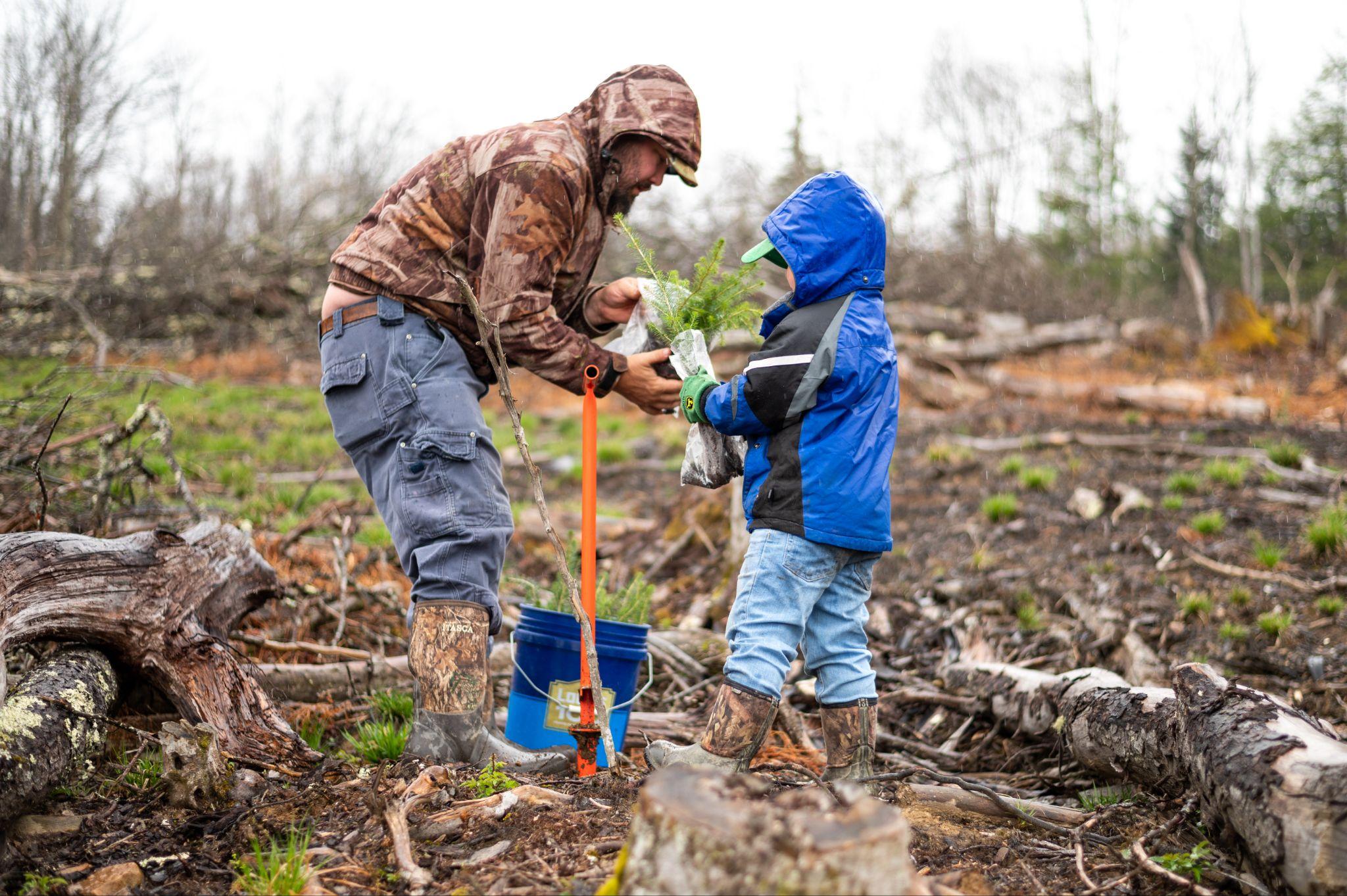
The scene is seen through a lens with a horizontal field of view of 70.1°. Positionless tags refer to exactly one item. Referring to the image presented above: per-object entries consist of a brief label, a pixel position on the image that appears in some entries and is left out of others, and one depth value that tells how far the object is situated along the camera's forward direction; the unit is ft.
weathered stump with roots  10.00
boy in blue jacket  10.62
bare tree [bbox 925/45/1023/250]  88.89
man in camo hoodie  11.02
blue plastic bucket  12.21
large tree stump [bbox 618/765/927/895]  5.43
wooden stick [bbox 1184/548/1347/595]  17.98
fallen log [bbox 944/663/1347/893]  7.09
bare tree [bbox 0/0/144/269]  54.44
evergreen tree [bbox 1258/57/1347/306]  78.89
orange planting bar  10.63
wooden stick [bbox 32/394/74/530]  11.65
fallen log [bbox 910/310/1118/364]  49.06
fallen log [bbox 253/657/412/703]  13.79
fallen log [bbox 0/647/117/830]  8.29
